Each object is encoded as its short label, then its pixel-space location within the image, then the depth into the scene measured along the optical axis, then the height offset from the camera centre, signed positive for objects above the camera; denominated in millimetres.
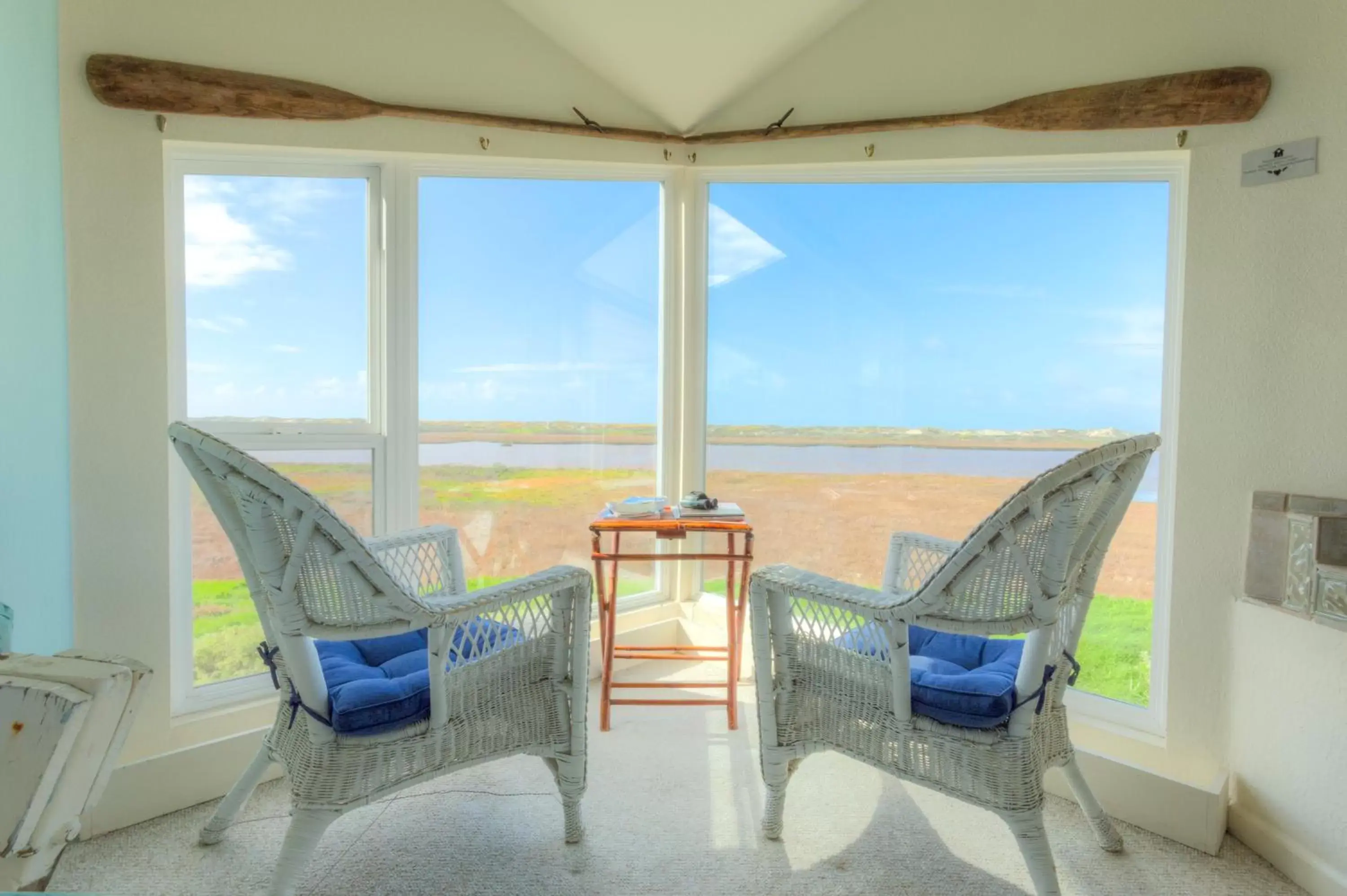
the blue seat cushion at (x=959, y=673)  1409 -535
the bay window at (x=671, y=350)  2234 +273
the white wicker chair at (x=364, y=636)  1323 -497
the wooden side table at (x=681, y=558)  2383 -549
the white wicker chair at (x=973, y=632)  1343 -479
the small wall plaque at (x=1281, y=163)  1724 +661
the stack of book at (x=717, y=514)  2477 -311
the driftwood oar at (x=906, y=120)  1847 +915
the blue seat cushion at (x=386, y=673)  1401 -547
